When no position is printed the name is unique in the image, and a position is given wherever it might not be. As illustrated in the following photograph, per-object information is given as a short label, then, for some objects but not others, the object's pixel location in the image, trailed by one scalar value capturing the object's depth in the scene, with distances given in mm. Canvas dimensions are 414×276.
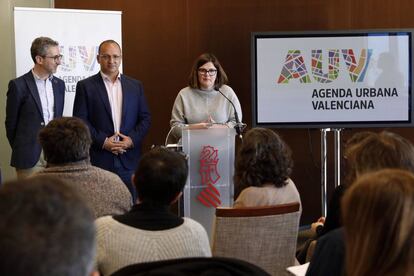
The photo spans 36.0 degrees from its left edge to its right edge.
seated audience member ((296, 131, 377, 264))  2965
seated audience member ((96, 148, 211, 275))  2197
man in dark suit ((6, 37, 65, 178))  5043
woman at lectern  5059
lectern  4523
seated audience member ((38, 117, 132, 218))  3021
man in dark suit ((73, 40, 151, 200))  5000
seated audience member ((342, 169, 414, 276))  1451
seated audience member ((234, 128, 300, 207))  3223
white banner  5430
